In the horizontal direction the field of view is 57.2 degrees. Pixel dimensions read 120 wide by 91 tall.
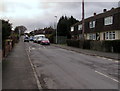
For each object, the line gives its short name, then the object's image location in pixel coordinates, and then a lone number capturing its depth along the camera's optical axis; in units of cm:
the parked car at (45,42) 2627
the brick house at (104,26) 1920
